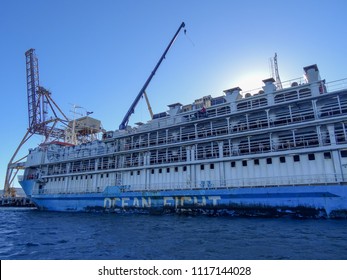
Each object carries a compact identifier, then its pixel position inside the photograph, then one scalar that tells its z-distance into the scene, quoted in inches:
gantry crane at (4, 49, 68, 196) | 2159.2
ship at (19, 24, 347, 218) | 811.4
